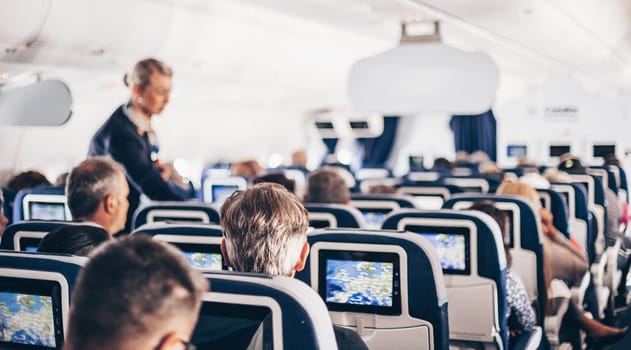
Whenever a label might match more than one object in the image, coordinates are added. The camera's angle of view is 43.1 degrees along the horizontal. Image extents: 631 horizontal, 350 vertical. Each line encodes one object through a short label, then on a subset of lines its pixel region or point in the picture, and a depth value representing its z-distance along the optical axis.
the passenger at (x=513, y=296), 3.78
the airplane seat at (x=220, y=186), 7.58
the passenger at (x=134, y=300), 1.20
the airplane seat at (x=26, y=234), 3.22
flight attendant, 4.44
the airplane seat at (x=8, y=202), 5.29
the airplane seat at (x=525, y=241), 4.48
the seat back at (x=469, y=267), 3.50
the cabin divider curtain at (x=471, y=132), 18.69
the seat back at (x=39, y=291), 2.00
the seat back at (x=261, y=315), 1.61
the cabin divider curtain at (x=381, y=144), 18.64
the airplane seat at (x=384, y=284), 2.80
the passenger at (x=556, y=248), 4.97
